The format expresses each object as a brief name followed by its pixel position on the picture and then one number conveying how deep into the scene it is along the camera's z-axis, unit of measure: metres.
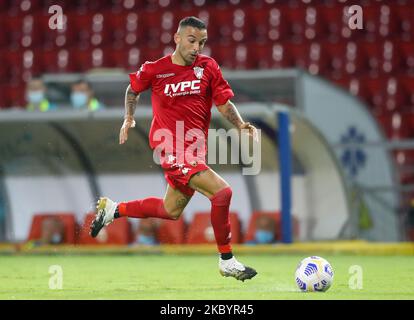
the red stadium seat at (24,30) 17.34
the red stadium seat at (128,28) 16.98
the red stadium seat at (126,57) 16.59
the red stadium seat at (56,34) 17.11
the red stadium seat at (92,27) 17.05
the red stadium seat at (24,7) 17.55
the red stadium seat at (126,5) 17.19
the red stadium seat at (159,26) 16.81
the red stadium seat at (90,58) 16.89
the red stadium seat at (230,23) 16.58
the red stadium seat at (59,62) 16.94
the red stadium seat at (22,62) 17.03
